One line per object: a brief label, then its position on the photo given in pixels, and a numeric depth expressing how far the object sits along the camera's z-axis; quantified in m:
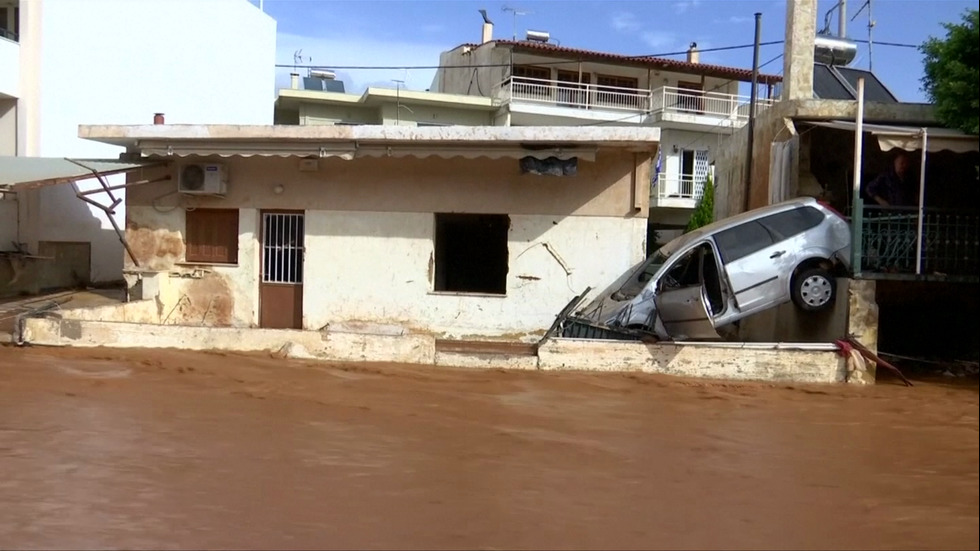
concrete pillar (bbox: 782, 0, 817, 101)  13.06
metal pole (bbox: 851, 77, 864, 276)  9.99
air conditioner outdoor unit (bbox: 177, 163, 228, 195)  12.76
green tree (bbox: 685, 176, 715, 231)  23.66
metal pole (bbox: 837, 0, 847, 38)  16.83
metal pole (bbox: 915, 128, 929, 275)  9.79
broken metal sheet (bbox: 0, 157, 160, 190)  11.89
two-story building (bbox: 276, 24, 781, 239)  27.88
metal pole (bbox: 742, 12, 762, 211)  14.97
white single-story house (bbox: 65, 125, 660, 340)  12.01
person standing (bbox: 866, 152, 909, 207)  11.02
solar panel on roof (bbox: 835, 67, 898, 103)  14.35
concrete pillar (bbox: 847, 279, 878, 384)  10.02
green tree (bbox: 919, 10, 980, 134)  8.90
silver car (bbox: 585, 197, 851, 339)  10.18
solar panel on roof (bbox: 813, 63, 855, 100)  14.66
